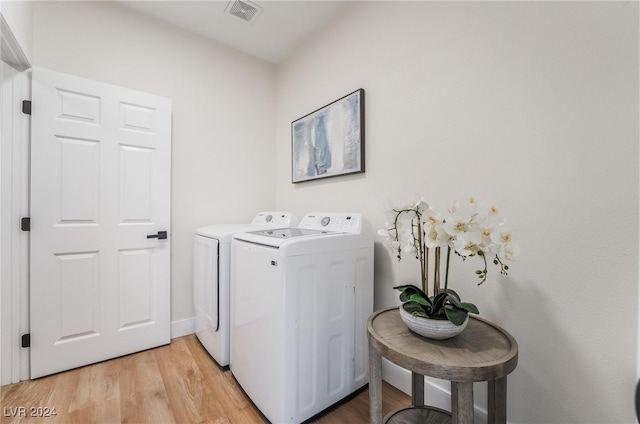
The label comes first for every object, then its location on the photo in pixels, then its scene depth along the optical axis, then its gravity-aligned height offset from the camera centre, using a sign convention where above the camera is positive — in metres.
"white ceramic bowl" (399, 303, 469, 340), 0.90 -0.40
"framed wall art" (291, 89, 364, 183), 1.78 +0.56
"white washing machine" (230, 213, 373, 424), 1.19 -0.53
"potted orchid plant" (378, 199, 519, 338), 0.84 -0.09
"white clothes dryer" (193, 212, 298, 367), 1.71 -0.49
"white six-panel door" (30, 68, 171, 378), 1.62 -0.07
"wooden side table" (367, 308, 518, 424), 0.78 -0.46
